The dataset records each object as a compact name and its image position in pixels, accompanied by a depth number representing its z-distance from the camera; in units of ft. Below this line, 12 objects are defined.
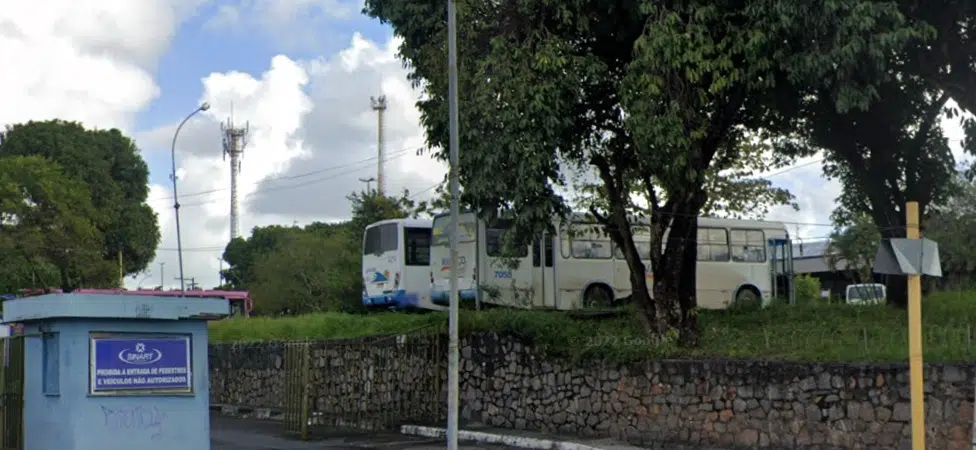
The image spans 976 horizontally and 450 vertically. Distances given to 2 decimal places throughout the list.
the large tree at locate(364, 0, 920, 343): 53.16
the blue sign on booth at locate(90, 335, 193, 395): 36.55
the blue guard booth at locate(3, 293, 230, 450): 35.96
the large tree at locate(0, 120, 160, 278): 176.65
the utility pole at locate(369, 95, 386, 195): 215.72
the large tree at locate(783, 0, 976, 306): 57.16
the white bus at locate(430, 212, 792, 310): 95.40
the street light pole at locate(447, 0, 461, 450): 50.83
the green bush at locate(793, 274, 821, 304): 142.87
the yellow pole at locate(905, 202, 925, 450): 30.17
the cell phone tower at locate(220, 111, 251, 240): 255.64
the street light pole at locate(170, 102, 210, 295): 121.78
